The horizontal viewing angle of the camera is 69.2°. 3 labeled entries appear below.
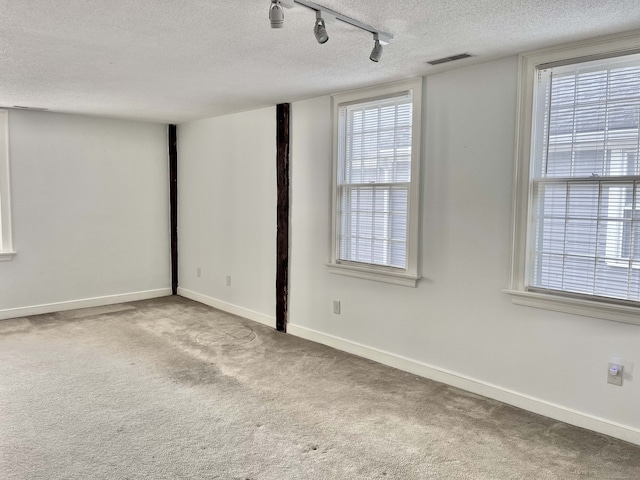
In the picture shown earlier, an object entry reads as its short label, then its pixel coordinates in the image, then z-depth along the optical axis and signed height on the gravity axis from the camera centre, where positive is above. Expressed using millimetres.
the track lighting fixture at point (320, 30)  2191 +805
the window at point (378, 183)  3561 +148
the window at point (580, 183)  2596 +116
